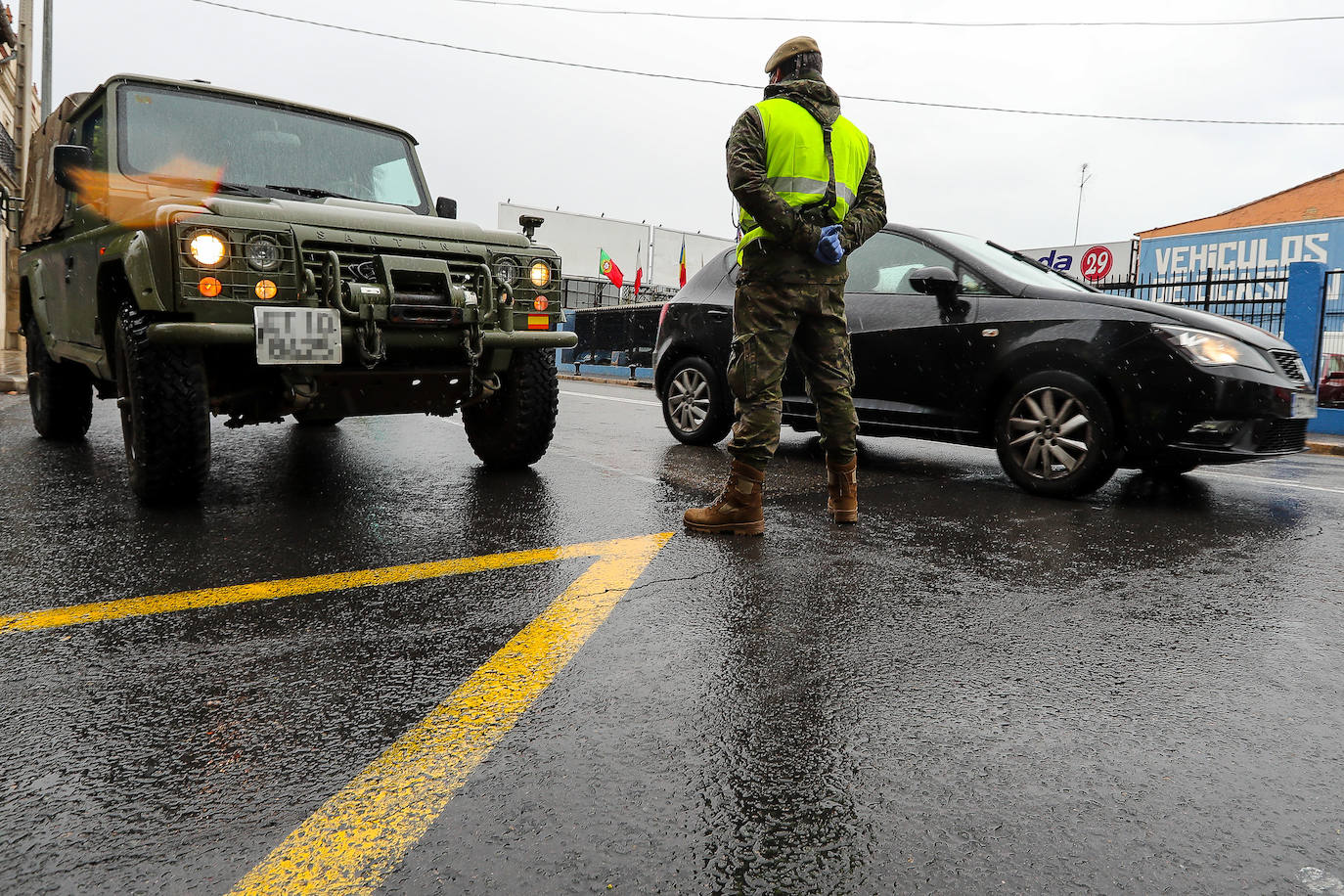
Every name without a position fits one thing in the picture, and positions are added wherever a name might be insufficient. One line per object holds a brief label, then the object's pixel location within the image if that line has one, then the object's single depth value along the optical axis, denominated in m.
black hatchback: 4.89
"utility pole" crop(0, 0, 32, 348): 16.73
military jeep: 4.03
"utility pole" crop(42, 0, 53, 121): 17.59
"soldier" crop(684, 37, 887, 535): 4.03
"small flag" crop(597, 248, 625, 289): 29.20
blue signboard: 18.28
